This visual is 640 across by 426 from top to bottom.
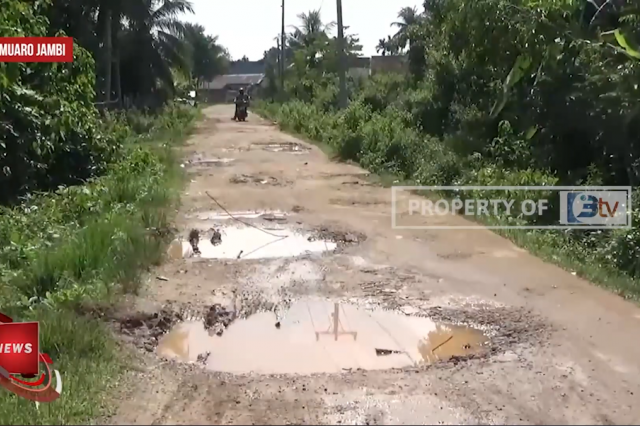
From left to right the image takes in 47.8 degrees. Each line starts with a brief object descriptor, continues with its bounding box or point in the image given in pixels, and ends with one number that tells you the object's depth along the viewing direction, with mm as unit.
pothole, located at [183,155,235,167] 18203
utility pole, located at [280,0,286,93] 50672
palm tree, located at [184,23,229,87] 76750
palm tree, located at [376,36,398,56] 52544
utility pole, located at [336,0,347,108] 23319
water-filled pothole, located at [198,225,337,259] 8688
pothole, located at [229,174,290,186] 14805
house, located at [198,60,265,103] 85081
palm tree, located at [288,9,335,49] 45544
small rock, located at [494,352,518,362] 5230
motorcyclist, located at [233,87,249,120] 40531
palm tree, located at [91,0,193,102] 27812
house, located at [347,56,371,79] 43250
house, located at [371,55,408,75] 44694
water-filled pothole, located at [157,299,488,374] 5262
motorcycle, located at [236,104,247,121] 40500
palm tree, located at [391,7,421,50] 48500
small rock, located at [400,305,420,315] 6418
